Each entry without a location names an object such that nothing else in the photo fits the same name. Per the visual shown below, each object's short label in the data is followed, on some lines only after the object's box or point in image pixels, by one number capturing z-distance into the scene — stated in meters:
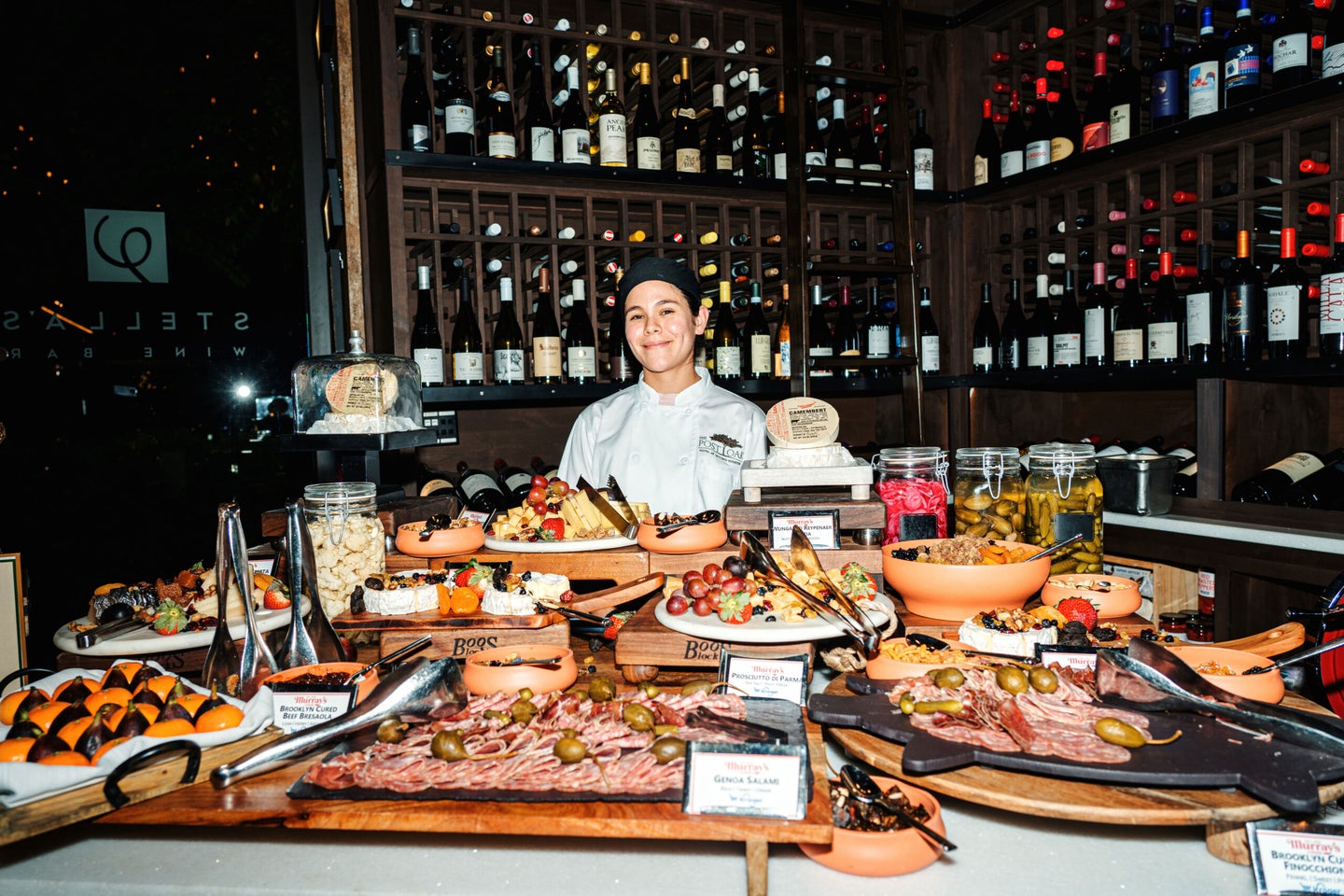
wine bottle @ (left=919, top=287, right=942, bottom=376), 3.84
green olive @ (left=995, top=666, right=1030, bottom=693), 1.19
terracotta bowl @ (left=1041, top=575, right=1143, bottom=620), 1.58
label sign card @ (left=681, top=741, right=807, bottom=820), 0.94
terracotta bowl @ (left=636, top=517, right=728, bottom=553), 1.79
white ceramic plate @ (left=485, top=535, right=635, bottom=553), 1.84
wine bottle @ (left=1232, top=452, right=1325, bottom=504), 2.58
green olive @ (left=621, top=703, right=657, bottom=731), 1.09
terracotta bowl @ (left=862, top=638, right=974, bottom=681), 1.28
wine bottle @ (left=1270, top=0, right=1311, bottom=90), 2.51
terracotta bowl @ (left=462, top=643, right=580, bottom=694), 1.29
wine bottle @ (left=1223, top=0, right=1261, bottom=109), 2.62
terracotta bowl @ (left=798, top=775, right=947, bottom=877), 0.96
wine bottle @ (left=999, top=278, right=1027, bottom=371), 3.75
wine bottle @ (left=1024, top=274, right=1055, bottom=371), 3.38
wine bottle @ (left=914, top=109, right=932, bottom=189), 3.74
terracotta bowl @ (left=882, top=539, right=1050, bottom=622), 1.50
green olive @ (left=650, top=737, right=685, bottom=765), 1.03
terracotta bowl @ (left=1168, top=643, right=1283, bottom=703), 1.20
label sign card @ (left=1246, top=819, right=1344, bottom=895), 0.90
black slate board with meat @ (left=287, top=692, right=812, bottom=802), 0.97
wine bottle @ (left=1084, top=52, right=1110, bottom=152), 3.12
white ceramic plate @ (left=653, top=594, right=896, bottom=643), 1.35
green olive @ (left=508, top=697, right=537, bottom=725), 1.15
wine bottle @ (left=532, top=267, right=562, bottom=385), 3.21
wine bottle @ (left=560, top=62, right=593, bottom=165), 3.19
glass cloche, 1.96
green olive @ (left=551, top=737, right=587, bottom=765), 1.03
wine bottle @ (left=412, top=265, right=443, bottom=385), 3.58
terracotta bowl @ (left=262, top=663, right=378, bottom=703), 1.29
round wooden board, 0.94
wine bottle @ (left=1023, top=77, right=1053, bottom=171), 3.41
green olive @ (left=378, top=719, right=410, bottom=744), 1.11
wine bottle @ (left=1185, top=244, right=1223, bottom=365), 2.75
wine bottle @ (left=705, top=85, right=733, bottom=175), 3.87
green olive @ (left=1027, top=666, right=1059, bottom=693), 1.19
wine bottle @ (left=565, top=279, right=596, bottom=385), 3.21
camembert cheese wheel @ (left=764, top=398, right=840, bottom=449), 1.97
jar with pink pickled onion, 1.94
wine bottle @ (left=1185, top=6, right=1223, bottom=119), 2.72
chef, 2.99
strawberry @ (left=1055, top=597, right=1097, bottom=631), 1.48
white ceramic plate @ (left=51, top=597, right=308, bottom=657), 1.49
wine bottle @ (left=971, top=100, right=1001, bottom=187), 3.74
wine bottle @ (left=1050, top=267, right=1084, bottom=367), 3.23
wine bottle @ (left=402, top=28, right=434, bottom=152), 3.09
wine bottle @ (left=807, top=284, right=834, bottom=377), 4.12
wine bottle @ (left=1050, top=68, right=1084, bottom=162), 3.36
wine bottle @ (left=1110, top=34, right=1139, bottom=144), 3.05
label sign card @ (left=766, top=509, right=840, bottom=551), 1.77
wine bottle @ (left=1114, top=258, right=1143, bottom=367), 2.94
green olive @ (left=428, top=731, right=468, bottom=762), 1.04
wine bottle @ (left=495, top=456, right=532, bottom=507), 3.50
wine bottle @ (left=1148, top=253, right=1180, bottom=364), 2.83
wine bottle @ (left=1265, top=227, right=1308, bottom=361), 2.47
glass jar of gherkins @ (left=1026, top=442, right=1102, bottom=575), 1.88
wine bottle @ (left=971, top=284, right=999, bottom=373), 3.78
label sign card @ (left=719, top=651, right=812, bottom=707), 1.27
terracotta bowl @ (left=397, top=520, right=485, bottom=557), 1.85
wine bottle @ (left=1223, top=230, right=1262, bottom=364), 2.62
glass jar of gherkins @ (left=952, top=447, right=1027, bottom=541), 1.97
